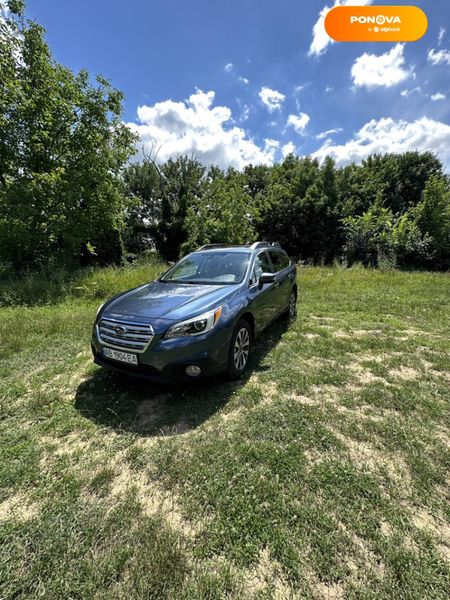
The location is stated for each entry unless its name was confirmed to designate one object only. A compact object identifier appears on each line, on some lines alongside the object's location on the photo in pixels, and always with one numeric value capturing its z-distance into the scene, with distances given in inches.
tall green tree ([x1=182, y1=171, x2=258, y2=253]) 590.2
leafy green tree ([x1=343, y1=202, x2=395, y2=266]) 634.2
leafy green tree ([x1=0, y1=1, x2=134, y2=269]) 366.6
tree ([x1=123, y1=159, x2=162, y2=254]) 840.3
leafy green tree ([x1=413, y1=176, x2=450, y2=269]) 618.8
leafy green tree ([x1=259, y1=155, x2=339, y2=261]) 775.1
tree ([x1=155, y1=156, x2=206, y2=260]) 738.8
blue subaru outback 109.0
